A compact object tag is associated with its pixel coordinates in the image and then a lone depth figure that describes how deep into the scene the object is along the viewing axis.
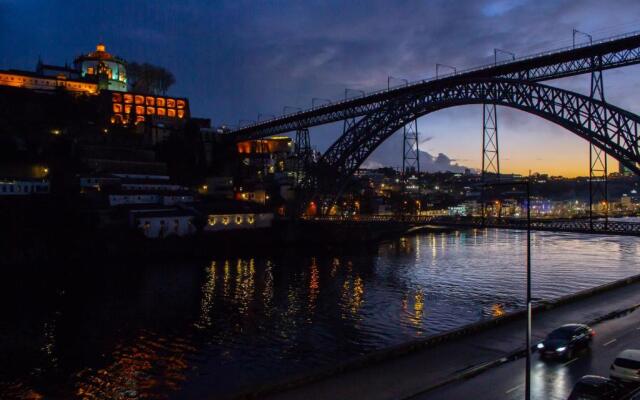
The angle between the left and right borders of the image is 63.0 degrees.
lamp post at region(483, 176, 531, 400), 10.99
